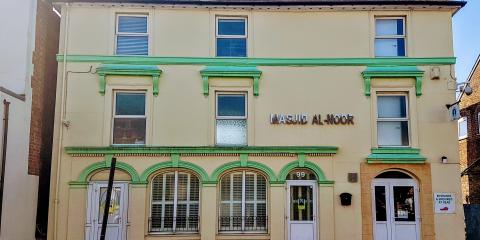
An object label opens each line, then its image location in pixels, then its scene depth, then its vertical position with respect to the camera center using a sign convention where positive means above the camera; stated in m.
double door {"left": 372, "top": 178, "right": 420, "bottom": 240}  11.91 -0.57
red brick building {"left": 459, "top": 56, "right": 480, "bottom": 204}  17.34 +1.99
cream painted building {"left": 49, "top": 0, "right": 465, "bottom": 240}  11.88 +1.86
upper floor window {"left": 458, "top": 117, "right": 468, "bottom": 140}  18.30 +2.63
